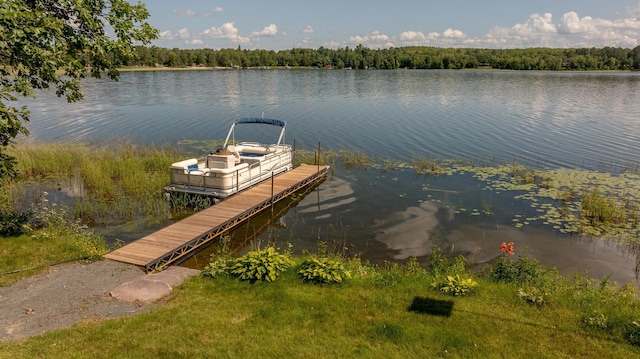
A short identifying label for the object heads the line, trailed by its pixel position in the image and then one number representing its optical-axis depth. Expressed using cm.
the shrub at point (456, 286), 908
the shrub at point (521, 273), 1002
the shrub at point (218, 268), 998
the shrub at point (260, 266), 963
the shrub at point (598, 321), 775
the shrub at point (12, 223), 1174
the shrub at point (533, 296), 869
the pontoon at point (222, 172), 1731
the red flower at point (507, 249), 956
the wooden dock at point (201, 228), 1146
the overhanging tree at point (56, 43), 830
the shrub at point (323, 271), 953
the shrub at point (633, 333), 733
